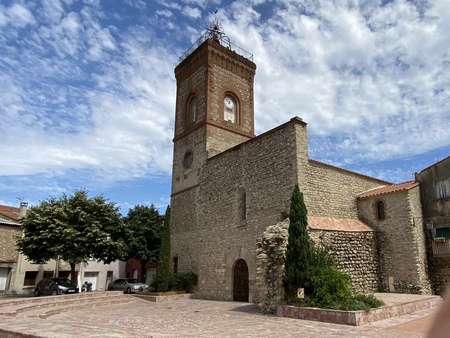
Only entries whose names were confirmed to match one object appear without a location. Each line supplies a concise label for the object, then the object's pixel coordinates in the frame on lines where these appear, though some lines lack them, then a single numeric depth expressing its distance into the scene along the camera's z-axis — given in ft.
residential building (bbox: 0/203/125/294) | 98.89
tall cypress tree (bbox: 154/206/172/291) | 69.46
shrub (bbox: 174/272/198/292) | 68.85
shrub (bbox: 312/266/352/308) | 36.95
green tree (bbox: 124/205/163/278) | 102.20
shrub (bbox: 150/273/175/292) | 68.90
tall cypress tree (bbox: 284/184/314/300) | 40.57
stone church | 52.01
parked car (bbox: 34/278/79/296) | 72.23
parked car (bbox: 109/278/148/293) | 88.83
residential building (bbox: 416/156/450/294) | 52.60
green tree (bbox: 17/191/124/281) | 74.74
